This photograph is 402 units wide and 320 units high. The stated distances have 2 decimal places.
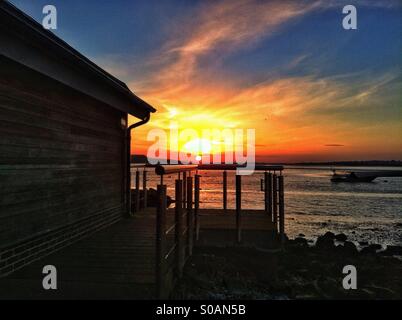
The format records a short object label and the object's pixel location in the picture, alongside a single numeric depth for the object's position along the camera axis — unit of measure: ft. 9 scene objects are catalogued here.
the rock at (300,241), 48.45
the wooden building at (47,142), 14.88
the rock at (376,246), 50.27
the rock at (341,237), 53.93
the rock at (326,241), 42.56
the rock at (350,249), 40.06
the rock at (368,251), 43.85
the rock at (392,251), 45.75
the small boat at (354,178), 229.25
